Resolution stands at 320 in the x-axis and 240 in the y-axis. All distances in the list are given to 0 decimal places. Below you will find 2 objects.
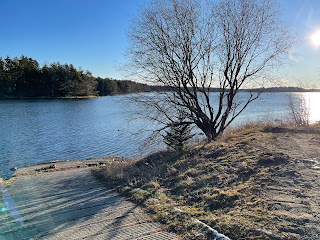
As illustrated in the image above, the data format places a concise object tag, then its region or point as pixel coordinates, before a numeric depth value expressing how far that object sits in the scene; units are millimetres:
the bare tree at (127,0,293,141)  9891
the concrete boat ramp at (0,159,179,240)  3760
